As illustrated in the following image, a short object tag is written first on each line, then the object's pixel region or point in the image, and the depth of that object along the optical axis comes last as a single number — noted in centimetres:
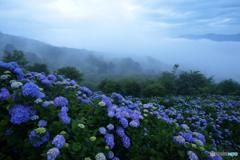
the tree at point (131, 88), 1498
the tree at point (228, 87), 1546
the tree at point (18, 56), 2645
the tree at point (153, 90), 1406
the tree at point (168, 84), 1516
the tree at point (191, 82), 1562
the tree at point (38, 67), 2088
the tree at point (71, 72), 1707
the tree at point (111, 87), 1495
